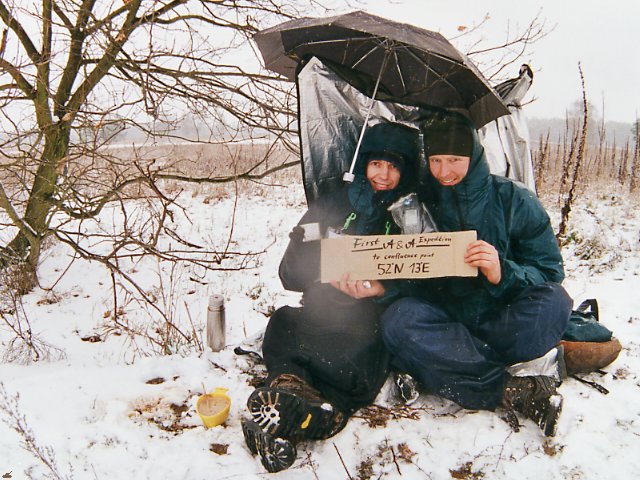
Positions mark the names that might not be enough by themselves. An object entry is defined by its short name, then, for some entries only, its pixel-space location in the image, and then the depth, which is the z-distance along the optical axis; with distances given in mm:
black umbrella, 2285
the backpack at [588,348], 2605
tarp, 2875
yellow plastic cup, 2191
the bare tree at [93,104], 3309
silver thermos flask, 3035
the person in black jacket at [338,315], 2217
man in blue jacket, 2197
